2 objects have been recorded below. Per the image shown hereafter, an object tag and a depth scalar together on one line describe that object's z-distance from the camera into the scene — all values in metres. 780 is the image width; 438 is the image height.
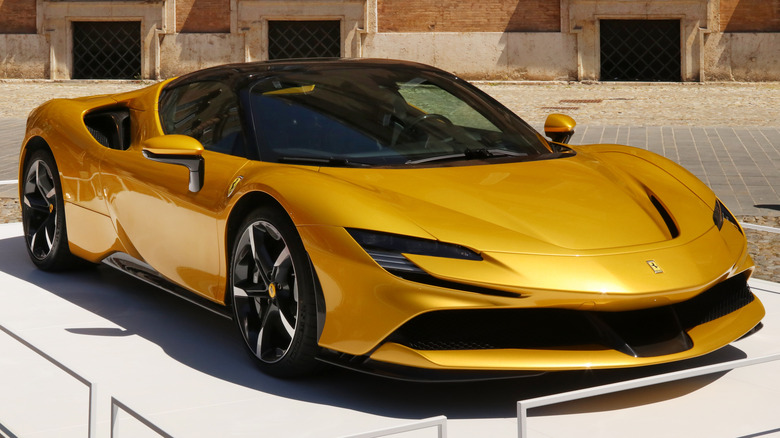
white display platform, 3.48
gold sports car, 3.48
